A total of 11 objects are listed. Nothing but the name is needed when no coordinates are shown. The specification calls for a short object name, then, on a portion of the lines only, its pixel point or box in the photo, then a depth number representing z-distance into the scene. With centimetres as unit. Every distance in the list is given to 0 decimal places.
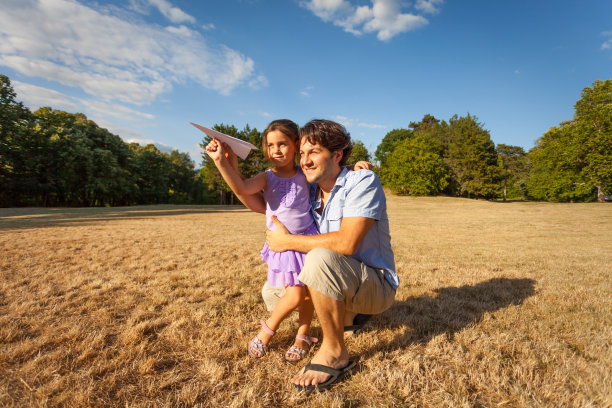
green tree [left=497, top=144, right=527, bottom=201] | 4694
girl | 214
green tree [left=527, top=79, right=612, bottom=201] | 2697
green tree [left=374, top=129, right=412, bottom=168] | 5403
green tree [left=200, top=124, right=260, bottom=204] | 3394
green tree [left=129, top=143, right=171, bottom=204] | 3578
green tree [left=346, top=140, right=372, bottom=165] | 4345
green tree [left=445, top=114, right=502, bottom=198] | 3741
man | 181
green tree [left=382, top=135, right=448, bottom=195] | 3881
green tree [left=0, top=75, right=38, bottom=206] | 2119
